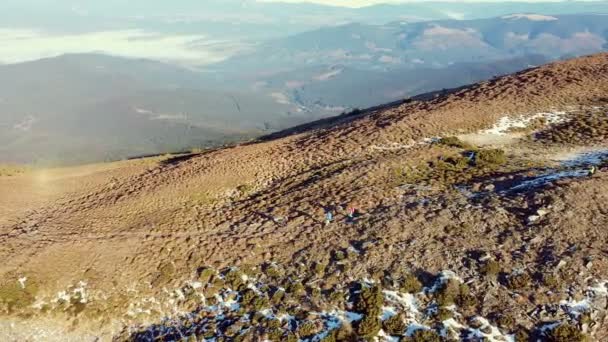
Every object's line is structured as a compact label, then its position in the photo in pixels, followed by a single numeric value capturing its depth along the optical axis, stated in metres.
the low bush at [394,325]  15.54
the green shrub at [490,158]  27.13
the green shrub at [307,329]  16.00
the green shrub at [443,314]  15.70
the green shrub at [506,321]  14.93
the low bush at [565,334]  13.99
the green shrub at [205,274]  19.79
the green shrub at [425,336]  14.97
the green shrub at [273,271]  19.27
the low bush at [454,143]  30.81
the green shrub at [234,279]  19.09
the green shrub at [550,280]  15.98
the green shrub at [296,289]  17.98
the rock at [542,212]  19.58
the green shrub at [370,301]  16.36
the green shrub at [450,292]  16.30
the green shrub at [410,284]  17.08
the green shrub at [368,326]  15.52
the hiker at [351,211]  22.74
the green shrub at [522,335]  14.46
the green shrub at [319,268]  18.88
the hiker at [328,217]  22.53
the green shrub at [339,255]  19.47
